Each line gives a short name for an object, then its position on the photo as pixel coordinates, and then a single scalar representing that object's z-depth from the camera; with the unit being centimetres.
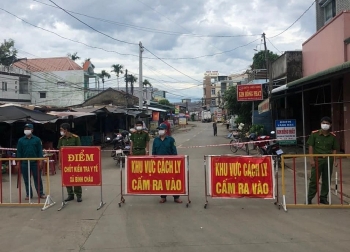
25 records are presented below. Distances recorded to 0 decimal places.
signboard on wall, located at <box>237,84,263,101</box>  2245
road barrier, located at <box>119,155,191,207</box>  725
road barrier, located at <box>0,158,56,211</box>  737
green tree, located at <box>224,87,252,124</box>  2832
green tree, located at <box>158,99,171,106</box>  7200
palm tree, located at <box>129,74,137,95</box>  5106
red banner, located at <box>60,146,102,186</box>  758
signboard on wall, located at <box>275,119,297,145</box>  1493
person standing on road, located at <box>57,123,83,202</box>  820
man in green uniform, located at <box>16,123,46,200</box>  809
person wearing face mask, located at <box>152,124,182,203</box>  798
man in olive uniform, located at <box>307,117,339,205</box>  715
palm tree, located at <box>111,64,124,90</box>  6069
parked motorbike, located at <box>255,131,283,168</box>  1279
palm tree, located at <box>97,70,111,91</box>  5929
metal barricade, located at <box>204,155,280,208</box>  696
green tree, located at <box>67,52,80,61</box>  6535
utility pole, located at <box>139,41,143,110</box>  3127
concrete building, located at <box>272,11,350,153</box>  1305
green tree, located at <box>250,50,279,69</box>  4319
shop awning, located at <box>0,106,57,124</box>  1276
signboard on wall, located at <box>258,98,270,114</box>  1808
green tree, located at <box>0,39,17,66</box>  4809
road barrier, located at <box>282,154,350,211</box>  693
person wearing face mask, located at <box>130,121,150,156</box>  920
